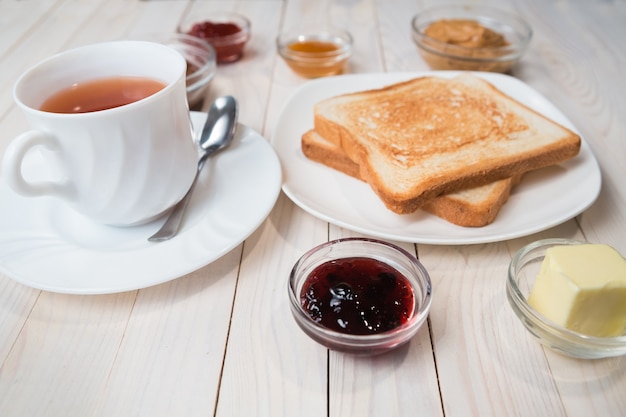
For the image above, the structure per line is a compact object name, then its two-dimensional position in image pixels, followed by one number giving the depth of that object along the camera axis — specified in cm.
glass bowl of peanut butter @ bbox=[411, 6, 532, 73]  57
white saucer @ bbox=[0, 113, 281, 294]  35
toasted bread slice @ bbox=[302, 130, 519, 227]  40
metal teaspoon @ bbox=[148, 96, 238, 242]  42
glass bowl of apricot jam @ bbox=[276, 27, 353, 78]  57
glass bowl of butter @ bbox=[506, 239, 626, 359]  32
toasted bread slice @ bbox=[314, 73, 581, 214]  42
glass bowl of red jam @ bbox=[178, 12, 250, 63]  60
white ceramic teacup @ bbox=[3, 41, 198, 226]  35
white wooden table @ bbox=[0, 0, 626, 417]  33
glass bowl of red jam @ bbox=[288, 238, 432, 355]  33
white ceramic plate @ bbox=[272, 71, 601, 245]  39
